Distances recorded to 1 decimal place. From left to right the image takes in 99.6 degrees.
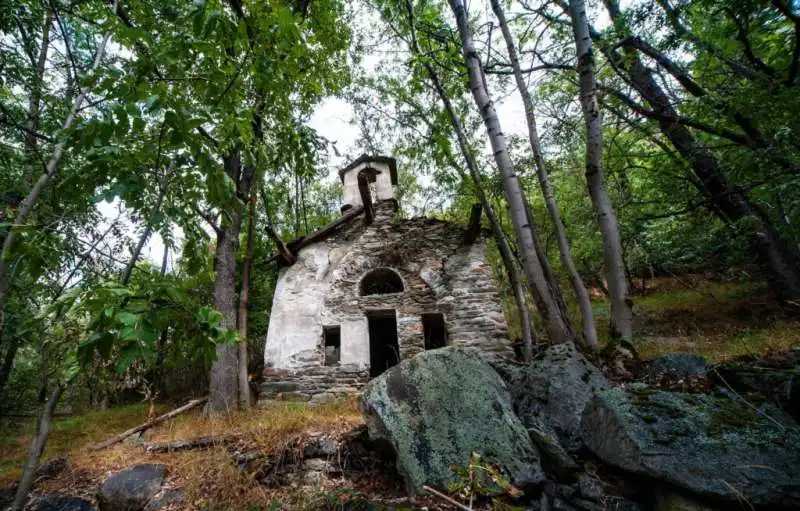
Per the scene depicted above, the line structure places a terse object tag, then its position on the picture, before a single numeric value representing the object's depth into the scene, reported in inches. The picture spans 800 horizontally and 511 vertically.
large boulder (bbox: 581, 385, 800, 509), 77.2
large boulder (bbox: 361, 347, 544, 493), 104.7
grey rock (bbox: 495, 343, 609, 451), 121.0
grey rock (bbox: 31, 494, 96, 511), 127.2
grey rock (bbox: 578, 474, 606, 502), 93.7
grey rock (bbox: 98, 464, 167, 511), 130.0
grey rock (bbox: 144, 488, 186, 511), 128.0
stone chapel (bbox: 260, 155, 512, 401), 280.2
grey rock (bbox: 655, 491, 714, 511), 79.4
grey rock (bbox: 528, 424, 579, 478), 102.0
